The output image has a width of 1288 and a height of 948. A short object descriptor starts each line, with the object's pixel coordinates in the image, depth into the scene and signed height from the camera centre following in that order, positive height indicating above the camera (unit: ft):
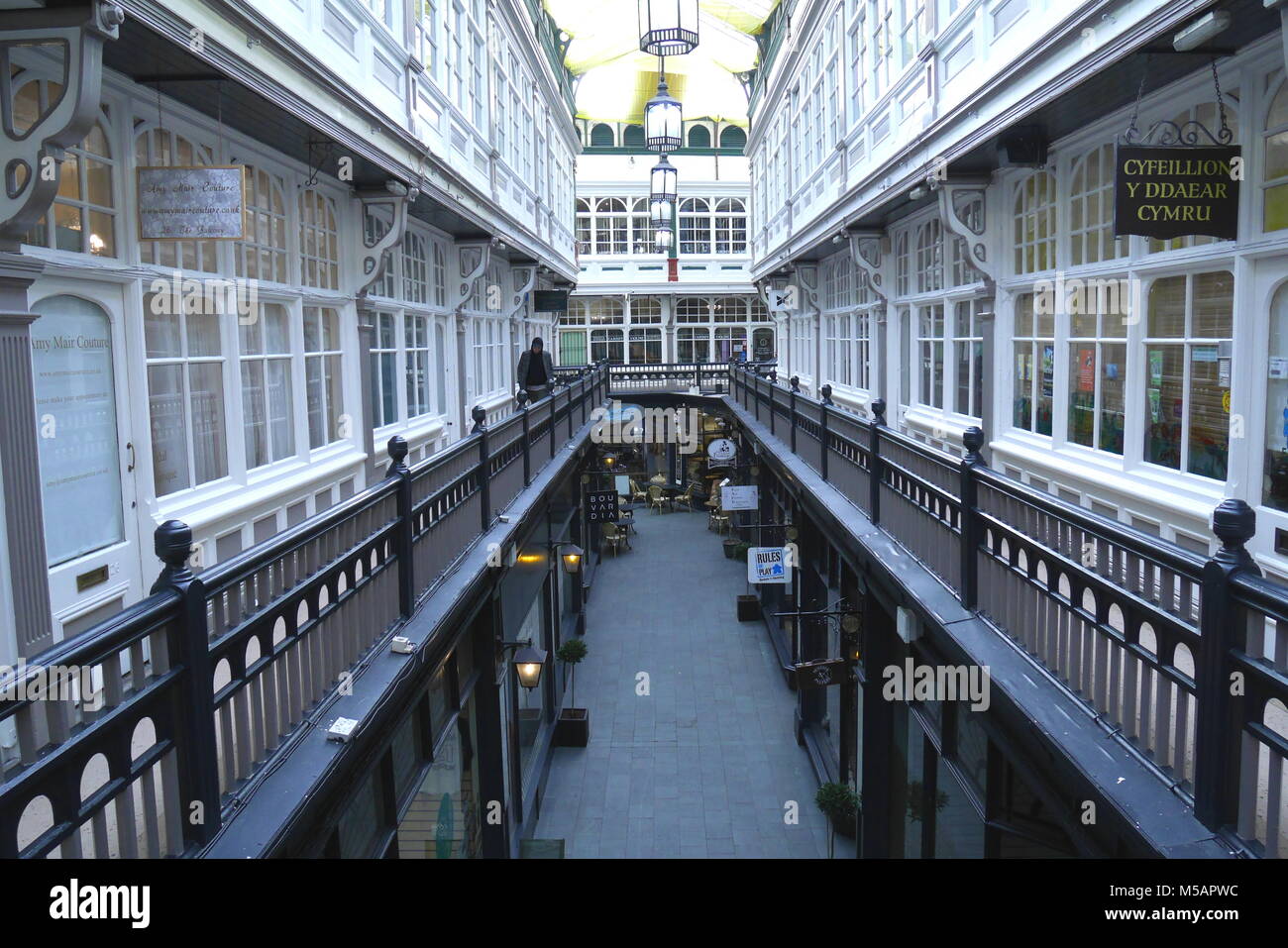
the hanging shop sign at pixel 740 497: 62.90 -7.95
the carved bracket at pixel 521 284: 66.84 +6.67
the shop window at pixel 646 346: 126.82 +3.81
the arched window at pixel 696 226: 124.36 +18.83
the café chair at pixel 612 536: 91.45 -14.96
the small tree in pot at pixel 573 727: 48.06 -17.19
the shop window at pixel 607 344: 126.62 +4.17
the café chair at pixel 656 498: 112.68 -14.16
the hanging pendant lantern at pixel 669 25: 43.34 +15.59
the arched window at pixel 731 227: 124.98 +18.69
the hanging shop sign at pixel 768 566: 47.62 -9.44
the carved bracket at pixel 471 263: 49.60 +5.91
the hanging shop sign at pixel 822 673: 33.60 -10.35
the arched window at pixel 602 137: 126.82 +30.95
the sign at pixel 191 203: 18.11 +3.38
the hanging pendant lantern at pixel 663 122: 57.93 +14.98
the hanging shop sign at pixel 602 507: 69.56 -9.41
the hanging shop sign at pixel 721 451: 83.51 -6.55
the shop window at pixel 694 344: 127.95 +3.99
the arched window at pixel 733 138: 129.18 +31.04
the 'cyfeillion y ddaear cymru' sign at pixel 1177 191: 16.65 +2.97
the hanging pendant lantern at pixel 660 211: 79.71 +13.62
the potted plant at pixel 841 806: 36.04 -16.08
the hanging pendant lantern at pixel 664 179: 70.54 +14.11
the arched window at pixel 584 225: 122.62 +18.99
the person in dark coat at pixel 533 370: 52.70 +0.41
